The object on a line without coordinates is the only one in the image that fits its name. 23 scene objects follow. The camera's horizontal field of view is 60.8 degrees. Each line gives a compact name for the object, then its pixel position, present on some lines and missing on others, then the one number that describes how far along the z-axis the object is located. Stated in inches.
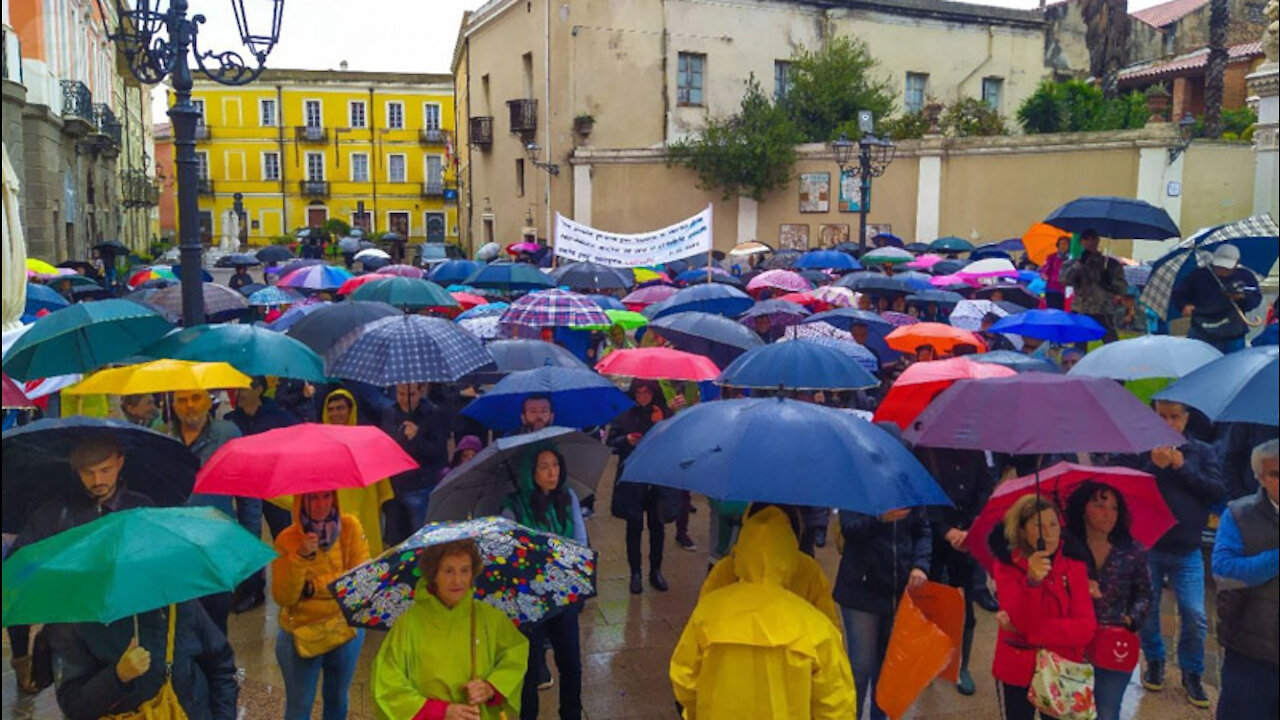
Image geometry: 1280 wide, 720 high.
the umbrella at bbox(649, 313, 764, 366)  366.6
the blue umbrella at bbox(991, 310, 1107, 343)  375.6
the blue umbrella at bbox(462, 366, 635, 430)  261.9
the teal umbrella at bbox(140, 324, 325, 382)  273.6
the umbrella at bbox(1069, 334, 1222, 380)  257.3
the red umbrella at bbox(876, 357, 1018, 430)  248.8
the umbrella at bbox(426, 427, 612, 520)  205.2
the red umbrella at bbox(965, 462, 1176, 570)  183.0
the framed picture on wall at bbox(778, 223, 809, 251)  1168.2
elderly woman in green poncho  156.6
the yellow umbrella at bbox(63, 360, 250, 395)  244.2
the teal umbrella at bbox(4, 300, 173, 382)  270.1
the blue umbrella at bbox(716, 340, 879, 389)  287.0
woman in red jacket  175.6
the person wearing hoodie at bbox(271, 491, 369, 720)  191.0
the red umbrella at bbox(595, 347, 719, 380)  310.8
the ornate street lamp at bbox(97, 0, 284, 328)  311.7
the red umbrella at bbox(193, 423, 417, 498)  185.9
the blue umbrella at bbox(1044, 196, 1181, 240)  404.8
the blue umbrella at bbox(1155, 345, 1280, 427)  146.0
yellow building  2447.1
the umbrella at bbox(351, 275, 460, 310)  417.3
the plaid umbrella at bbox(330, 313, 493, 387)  281.4
